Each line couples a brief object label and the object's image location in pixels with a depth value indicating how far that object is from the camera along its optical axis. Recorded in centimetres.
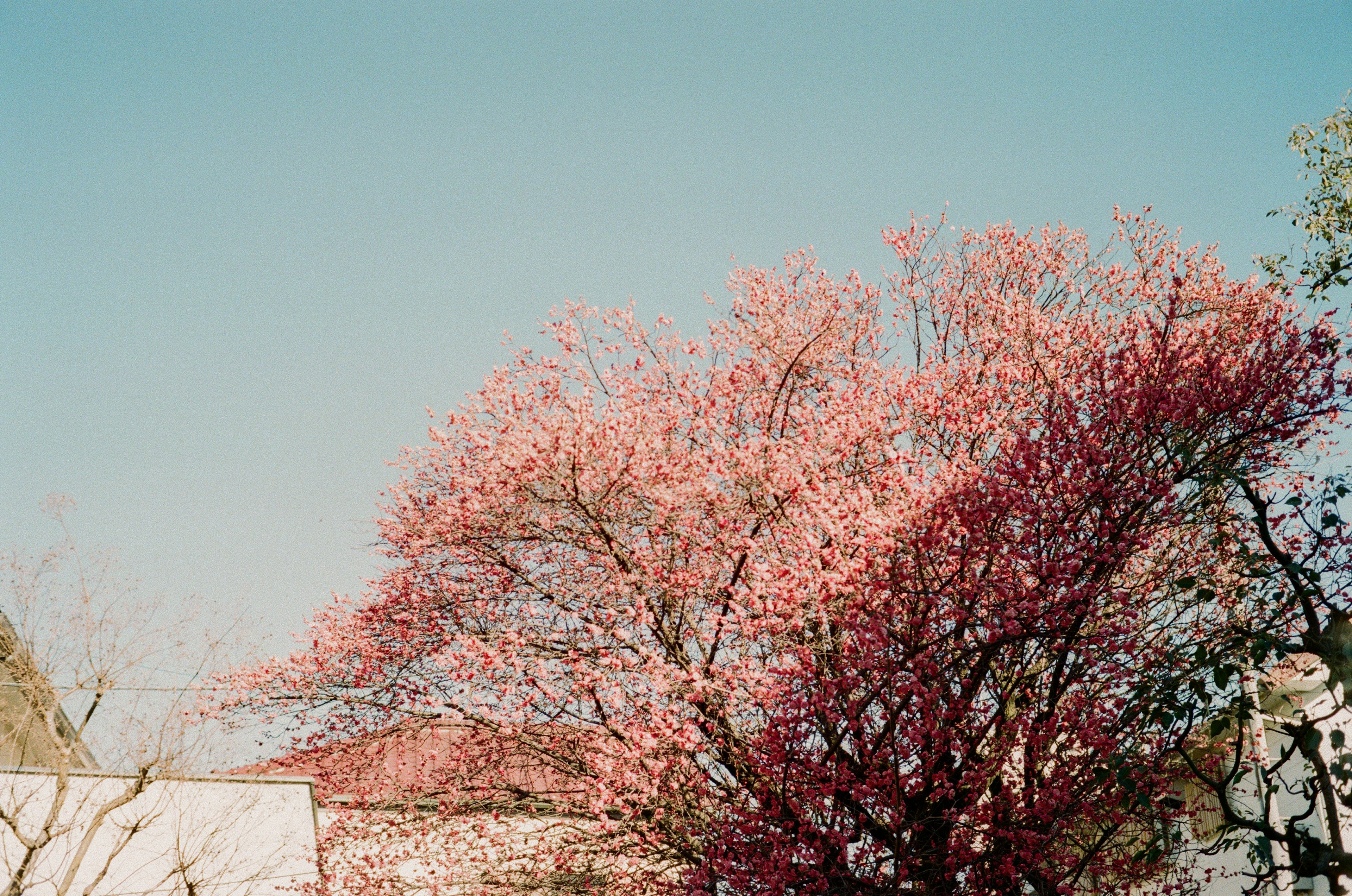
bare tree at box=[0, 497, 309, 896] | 1225
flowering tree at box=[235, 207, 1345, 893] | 930
